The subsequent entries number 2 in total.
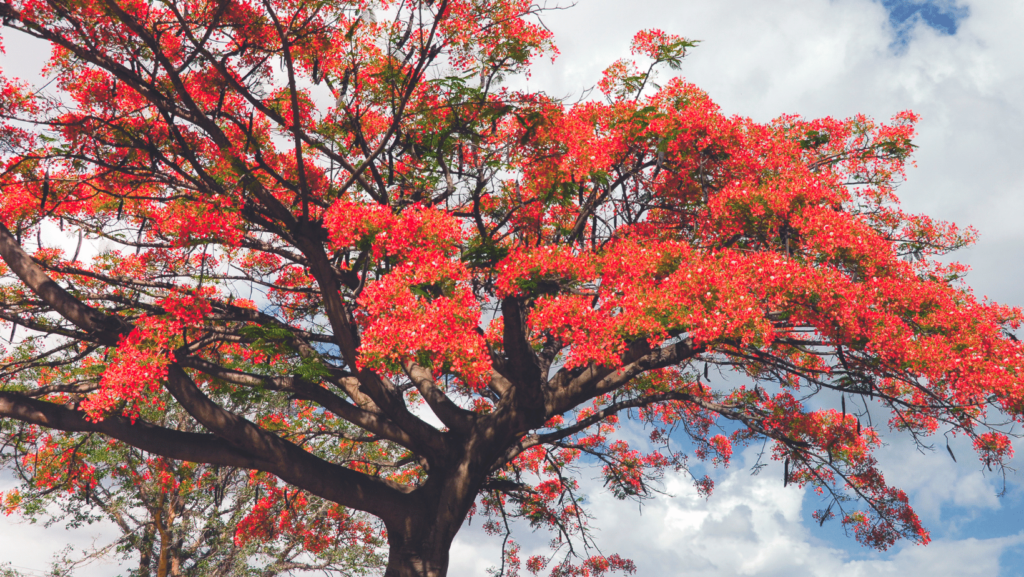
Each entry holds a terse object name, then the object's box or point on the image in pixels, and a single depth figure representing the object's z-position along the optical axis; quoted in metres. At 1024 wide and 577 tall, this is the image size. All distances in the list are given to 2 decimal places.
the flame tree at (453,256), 6.16
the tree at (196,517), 12.54
